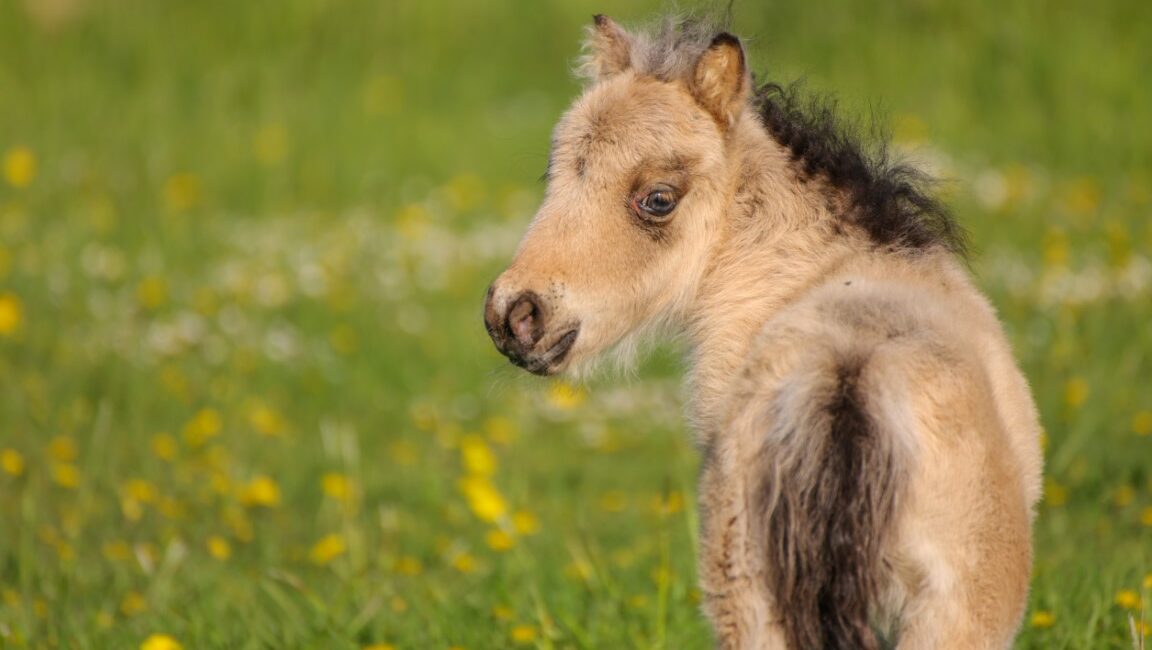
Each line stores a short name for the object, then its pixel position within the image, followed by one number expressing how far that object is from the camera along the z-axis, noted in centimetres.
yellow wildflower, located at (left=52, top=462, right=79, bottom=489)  1315
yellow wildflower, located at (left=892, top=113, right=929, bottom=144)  2178
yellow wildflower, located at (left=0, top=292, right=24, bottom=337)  1457
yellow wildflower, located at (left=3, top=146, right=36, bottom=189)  1967
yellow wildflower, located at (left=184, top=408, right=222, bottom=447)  1434
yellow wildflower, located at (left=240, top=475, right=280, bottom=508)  1236
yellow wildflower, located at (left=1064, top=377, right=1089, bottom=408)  1321
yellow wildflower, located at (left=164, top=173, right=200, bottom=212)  2027
